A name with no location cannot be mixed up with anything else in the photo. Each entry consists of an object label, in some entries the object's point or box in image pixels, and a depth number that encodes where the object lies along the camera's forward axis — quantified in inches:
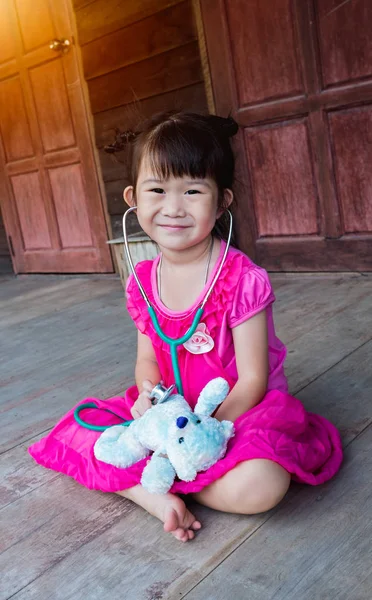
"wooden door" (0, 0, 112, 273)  150.6
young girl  43.4
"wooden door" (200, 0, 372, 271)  103.1
